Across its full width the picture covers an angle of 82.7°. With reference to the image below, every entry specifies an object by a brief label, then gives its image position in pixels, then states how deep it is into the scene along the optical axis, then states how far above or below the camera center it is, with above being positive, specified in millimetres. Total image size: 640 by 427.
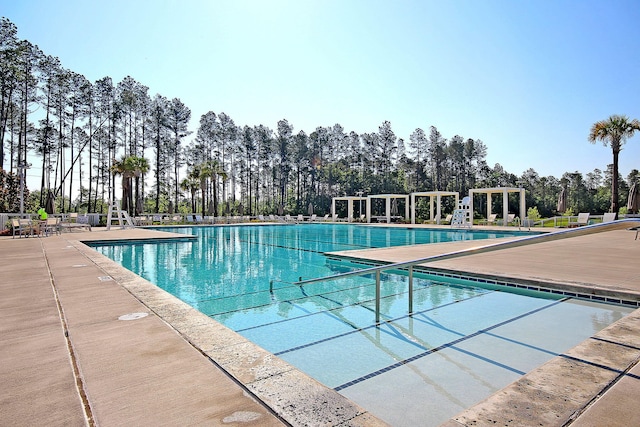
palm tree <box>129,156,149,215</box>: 25422 +3481
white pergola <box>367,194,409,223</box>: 27078 +505
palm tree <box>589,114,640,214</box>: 19094 +4133
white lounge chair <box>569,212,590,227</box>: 17219 -513
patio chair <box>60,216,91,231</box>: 17016 -427
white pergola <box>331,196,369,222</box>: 29906 +509
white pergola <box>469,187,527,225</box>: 21256 +820
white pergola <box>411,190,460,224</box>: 23516 +668
